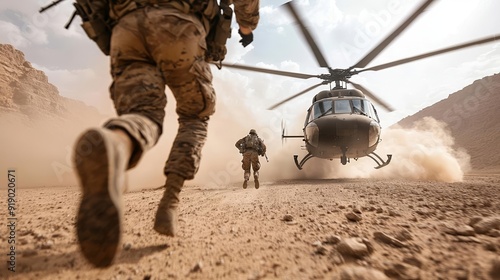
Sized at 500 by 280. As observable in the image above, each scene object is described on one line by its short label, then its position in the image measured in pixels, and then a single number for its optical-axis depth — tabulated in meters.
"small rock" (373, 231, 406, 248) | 1.14
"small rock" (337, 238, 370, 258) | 1.04
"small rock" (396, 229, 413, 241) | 1.22
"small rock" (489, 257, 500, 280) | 0.78
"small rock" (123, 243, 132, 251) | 1.28
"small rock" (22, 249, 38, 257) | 1.20
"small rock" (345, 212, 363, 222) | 1.62
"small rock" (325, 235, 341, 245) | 1.22
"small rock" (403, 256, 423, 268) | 0.94
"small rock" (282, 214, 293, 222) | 1.74
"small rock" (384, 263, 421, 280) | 0.85
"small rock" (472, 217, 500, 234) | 1.23
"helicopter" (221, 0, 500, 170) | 6.27
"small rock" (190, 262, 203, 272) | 1.00
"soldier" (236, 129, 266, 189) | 7.52
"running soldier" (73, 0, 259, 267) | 0.69
